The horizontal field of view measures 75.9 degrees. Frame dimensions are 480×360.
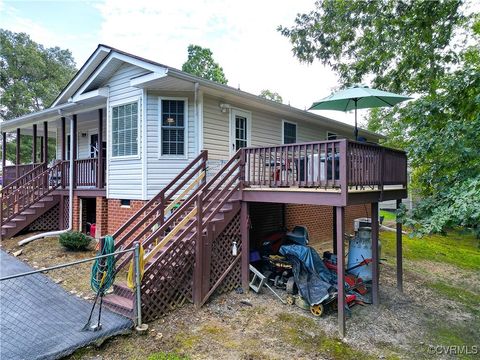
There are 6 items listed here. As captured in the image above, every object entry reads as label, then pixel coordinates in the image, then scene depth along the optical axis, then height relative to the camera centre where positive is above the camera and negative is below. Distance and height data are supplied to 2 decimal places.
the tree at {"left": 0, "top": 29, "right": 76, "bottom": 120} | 23.06 +8.45
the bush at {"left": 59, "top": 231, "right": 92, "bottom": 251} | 7.78 -1.48
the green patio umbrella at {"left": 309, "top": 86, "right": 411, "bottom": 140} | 6.36 +1.86
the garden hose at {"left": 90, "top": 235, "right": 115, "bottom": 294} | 4.45 -1.29
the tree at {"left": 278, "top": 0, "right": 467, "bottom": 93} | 8.46 +4.61
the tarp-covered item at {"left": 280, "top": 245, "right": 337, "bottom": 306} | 5.52 -1.74
